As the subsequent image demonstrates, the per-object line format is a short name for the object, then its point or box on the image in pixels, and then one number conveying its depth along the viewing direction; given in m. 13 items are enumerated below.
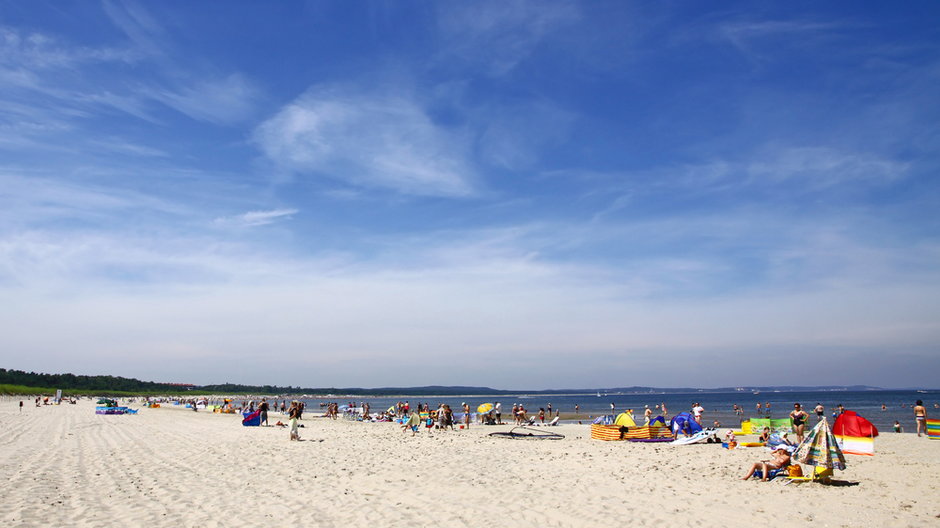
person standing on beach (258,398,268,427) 27.91
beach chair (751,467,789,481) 11.62
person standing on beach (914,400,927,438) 22.08
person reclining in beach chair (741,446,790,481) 11.59
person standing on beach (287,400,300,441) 20.06
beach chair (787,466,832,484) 11.04
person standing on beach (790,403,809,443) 16.99
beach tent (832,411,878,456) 12.85
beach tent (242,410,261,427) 27.88
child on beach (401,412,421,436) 25.16
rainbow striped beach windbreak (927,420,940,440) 20.94
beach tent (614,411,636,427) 21.84
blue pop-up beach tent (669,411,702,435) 20.31
